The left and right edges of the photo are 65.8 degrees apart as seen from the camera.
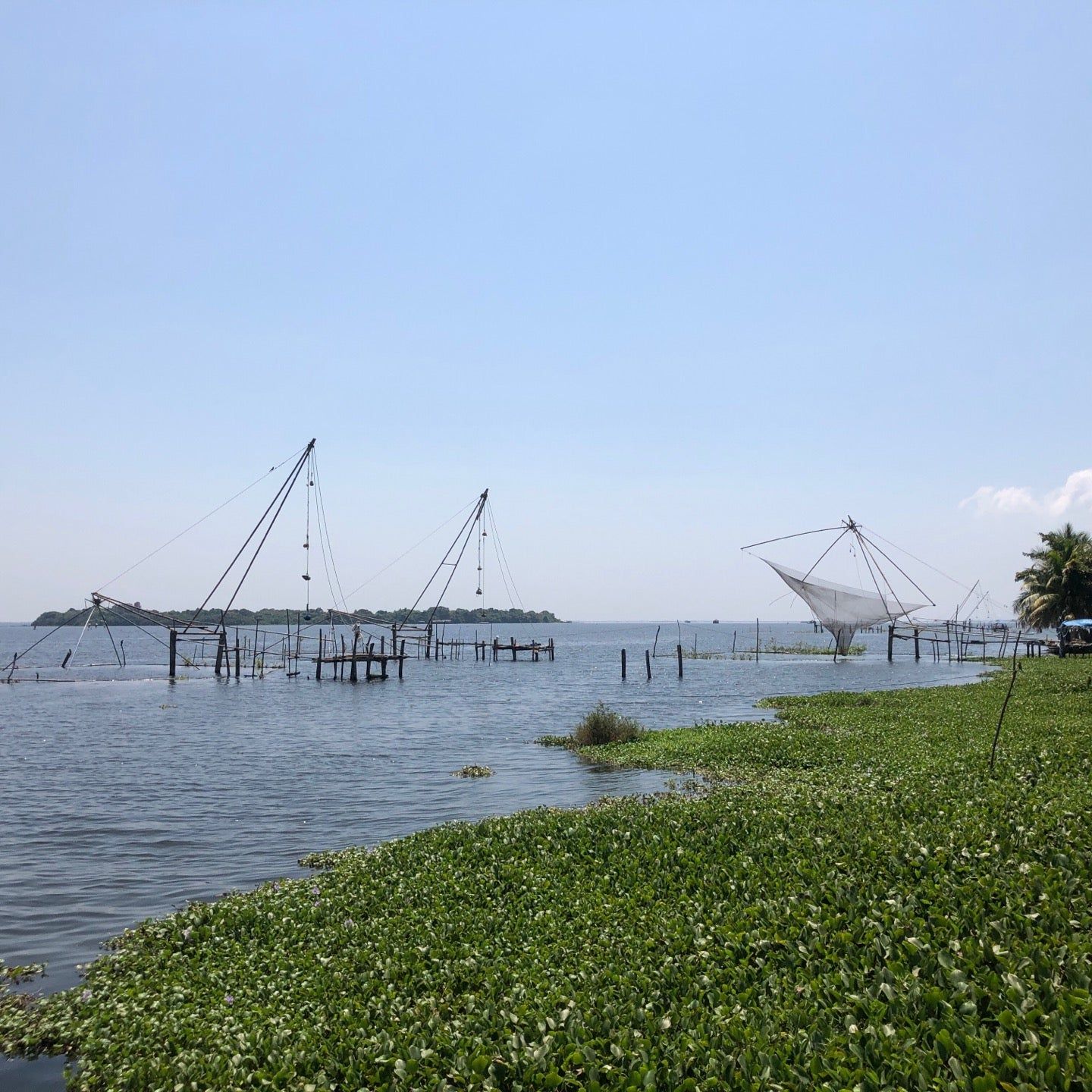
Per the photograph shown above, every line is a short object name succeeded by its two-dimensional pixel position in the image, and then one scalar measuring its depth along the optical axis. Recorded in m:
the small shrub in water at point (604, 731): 24.14
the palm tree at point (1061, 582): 50.88
